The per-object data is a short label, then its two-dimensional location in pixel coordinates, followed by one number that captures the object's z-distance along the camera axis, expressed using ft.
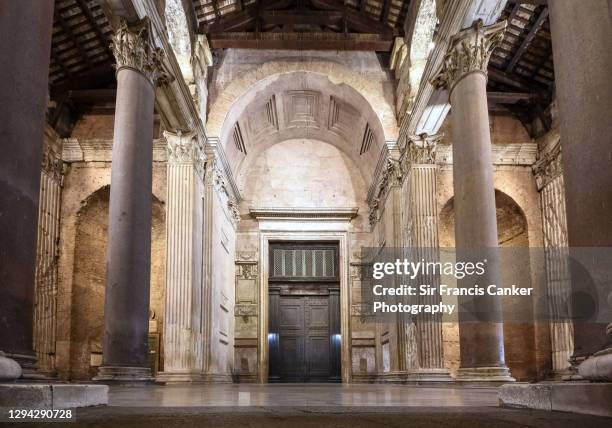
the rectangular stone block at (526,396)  12.35
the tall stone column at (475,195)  28.19
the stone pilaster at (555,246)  50.08
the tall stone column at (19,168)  13.87
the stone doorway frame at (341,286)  64.59
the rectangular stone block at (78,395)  11.69
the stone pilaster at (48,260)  49.14
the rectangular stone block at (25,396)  10.62
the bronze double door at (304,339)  66.90
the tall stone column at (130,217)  26.58
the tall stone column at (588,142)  13.67
